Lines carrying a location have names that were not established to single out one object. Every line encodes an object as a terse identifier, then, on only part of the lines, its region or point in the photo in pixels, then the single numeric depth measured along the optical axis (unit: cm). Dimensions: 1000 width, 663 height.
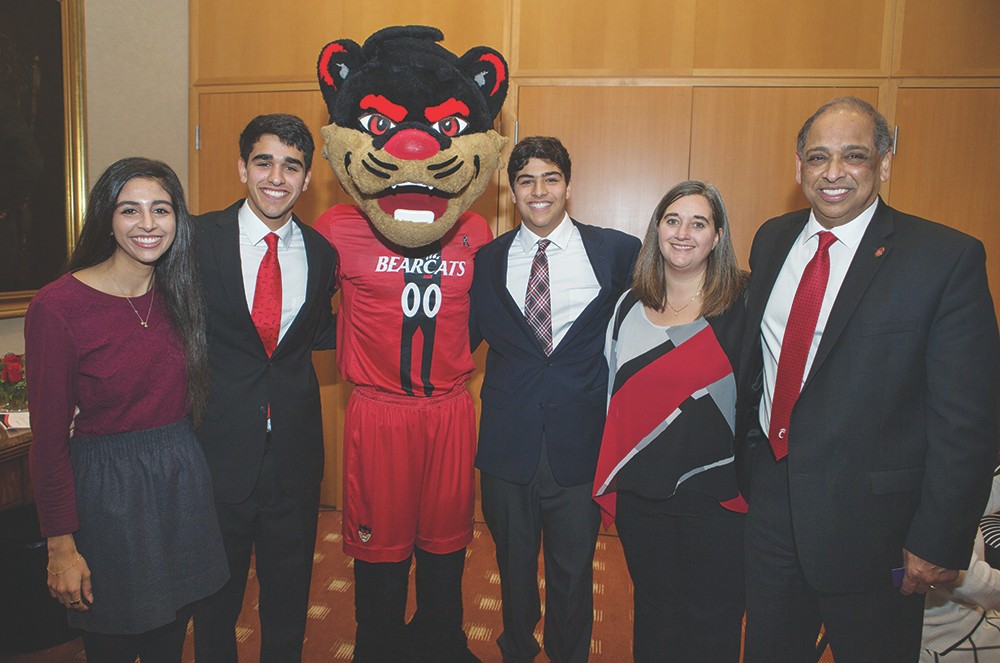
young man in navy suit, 211
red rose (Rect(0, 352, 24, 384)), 263
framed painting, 270
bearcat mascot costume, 198
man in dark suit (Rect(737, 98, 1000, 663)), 148
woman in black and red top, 182
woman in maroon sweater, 146
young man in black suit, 189
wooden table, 238
